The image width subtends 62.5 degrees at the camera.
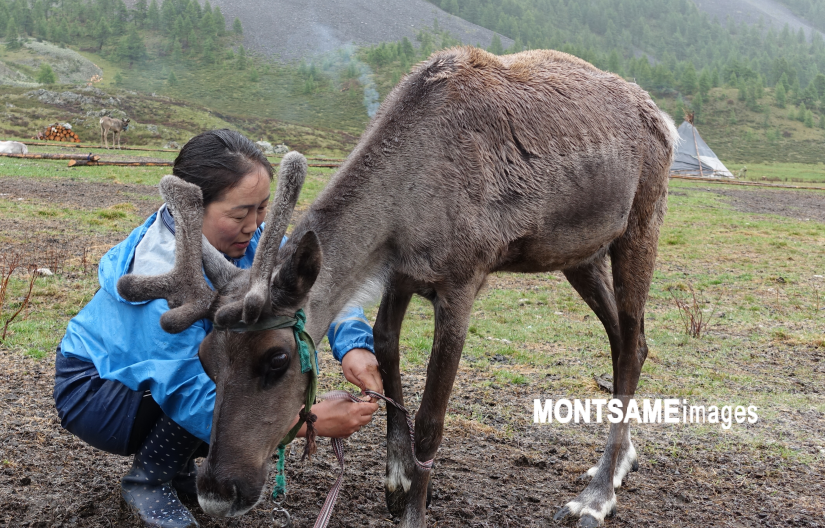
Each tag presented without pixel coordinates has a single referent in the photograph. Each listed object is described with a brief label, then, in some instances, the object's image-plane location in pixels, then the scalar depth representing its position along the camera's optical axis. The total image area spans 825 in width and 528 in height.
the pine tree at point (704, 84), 121.44
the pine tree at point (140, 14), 150.25
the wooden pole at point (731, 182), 40.75
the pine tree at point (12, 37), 121.81
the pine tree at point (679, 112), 104.38
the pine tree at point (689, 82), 125.88
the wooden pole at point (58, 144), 35.25
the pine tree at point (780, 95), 114.96
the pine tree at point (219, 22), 147.80
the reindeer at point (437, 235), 2.98
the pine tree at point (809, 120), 104.56
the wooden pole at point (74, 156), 23.25
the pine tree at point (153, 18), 149.62
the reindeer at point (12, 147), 26.47
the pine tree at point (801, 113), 107.53
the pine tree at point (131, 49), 130.75
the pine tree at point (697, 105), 111.50
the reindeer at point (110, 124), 38.88
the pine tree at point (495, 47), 140.54
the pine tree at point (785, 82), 132.57
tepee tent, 48.87
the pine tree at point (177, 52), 135.00
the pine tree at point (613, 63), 132.80
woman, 3.15
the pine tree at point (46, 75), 88.52
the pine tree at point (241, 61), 129.34
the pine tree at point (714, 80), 127.59
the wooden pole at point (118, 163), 22.95
